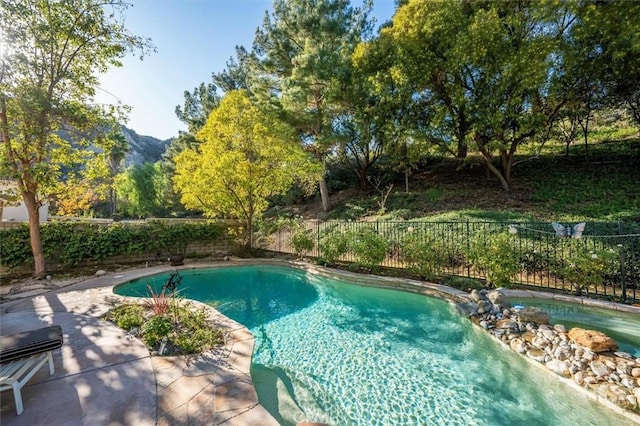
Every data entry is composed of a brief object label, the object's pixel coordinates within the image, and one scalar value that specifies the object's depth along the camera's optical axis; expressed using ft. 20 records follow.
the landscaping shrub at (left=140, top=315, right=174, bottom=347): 12.73
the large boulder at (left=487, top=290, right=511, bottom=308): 17.38
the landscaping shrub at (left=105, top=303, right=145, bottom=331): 14.69
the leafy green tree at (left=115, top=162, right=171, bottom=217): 79.05
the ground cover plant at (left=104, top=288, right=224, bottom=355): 12.66
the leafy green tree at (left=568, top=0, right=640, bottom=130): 32.78
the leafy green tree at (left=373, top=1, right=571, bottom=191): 35.76
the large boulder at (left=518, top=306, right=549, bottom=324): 15.46
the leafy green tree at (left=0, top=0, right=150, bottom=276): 21.25
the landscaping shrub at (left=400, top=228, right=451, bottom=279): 24.16
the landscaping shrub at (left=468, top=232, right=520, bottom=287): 20.40
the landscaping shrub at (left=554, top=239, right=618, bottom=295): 17.99
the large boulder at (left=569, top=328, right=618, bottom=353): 12.62
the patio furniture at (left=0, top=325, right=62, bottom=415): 8.22
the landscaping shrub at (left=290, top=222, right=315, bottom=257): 33.24
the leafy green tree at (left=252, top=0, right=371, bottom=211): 46.44
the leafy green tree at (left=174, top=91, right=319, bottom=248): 33.42
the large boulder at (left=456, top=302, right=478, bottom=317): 17.74
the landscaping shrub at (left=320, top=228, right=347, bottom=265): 29.37
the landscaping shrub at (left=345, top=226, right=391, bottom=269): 26.40
